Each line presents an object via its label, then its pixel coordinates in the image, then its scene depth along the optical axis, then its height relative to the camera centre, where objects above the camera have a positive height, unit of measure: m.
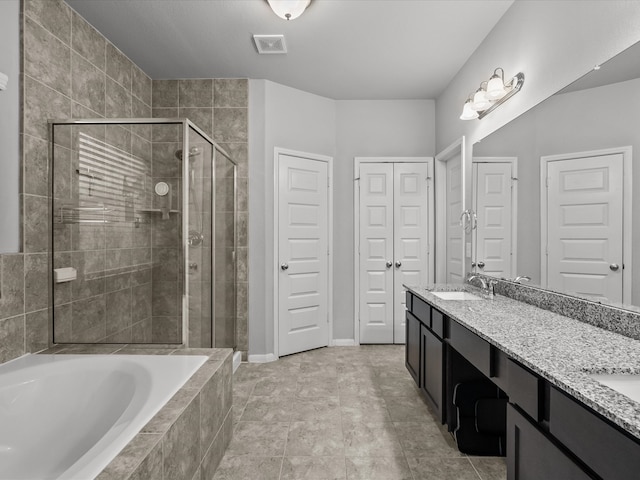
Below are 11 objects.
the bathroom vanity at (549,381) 0.75 -0.45
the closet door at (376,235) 3.60 +0.02
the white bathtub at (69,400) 1.35 -0.76
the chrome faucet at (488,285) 2.19 -0.34
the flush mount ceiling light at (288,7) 1.96 +1.42
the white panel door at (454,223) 3.00 +0.14
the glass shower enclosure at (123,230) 1.93 +0.03
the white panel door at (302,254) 3.29 -0.19
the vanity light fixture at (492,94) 2.08 +0.99
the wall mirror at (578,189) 1.29 +0.23
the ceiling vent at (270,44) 2.48 +1.53
